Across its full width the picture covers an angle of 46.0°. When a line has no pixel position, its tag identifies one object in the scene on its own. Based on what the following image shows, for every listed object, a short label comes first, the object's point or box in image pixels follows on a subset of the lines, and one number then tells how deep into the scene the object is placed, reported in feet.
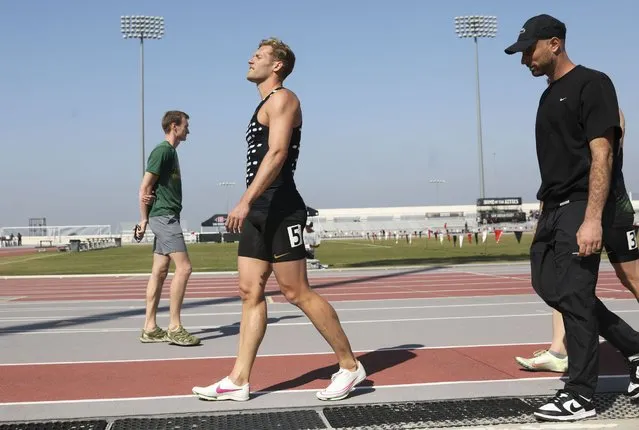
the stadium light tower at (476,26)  188.75
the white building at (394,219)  358.23
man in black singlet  14.89
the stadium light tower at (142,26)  165.07
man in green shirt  23.60
